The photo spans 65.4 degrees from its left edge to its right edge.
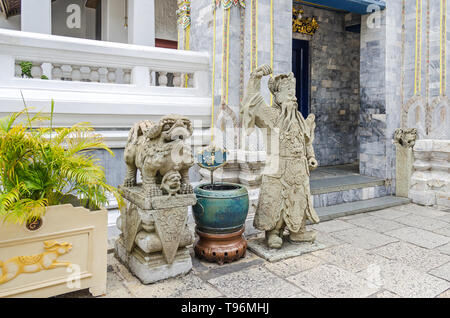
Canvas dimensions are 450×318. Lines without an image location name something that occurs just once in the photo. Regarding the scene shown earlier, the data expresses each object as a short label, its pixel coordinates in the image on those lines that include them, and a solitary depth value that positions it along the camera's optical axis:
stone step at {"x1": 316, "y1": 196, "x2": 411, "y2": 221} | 5.04
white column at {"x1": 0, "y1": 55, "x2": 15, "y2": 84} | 4.03
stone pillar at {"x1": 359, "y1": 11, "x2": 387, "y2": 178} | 6.18
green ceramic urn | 3.27
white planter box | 2.39
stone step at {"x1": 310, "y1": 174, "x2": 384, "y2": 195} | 5.42
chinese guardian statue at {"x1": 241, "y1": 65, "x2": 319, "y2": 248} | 3.54
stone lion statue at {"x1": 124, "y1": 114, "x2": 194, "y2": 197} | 2.92
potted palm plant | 2.38
